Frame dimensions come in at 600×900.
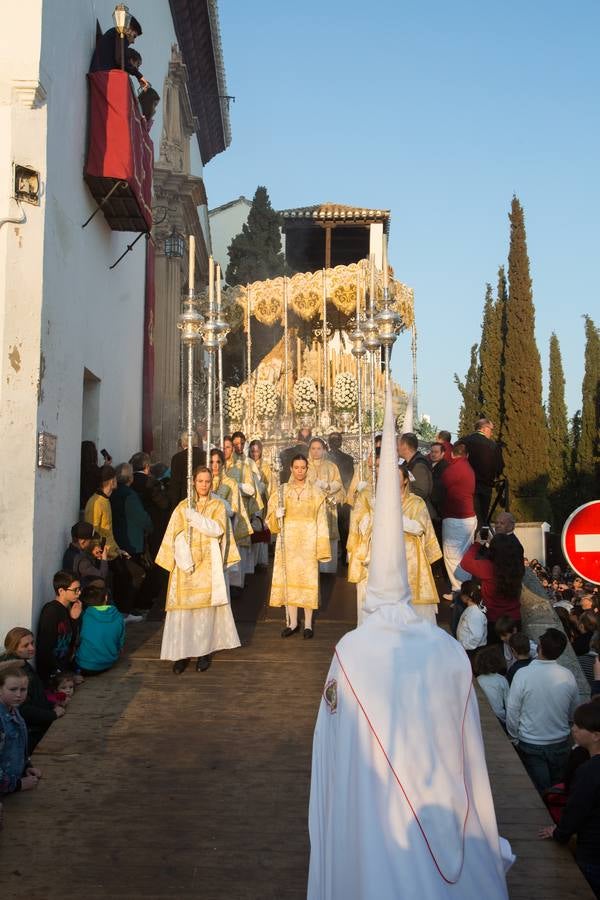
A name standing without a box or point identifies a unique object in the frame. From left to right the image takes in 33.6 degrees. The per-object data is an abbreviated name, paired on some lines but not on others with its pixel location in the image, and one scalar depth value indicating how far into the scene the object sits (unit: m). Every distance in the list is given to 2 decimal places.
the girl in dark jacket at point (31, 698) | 6.51
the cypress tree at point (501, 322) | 26.47
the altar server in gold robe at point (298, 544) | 9.62
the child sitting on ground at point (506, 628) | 7.89
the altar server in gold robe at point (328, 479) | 12.06
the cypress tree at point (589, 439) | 27.03
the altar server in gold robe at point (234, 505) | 10.05
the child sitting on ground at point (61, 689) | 7.39
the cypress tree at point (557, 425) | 29.56
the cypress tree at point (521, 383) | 24.84
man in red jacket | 11.00
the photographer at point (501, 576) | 8.55
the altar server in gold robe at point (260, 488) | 12.74
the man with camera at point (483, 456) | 11.76
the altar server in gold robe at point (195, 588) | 8.41
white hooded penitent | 3.62
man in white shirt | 6.30
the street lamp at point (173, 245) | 17.22
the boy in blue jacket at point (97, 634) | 8.11
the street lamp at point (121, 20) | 10.93
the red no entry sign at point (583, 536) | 5.50
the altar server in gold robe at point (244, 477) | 11.84
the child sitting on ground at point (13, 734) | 5.59
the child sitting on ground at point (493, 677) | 7.34
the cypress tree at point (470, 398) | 30.19
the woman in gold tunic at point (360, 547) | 9.06
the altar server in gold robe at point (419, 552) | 8.72
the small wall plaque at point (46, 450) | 8.45
